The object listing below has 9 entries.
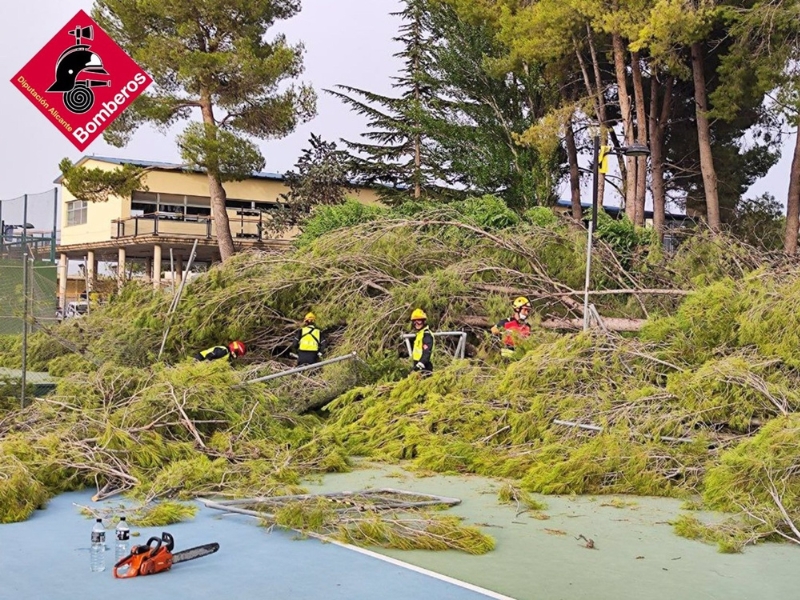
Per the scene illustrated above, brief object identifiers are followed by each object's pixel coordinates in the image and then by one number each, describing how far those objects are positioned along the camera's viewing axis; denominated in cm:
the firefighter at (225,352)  1207
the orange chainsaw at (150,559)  541
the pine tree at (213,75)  2505
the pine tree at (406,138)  3184
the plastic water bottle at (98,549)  557
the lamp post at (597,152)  1427
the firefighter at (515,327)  1131
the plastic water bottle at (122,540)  566
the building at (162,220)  3111
